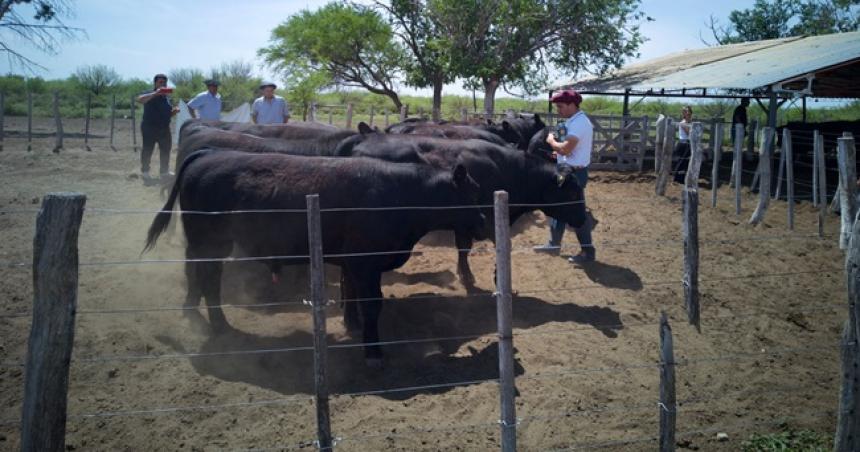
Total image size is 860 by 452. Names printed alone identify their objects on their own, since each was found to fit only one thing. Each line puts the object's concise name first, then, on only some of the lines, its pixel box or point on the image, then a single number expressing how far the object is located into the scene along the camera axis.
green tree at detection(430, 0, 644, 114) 22.03
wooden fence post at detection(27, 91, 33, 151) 18.39
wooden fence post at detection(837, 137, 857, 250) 7.87
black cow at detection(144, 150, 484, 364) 5.89
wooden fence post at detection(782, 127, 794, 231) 10.51
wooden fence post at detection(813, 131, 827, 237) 9.77
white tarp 17.80
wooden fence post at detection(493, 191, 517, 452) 3.65
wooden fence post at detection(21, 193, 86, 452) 3.08
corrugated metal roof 15.13
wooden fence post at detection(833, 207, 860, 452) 3.97
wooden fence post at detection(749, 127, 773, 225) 10.87
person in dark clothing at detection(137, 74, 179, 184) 13.05
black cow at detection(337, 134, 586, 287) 8.03
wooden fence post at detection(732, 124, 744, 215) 11.65
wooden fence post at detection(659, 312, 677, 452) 3.70
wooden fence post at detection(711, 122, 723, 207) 12.23
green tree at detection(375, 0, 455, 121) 24.12
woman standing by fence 15.49
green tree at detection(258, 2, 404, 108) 24.34
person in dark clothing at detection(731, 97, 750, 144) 20.22
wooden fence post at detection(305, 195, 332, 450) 3.60
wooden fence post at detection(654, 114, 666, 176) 15.24
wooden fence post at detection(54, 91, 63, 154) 17.95
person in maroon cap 7.89
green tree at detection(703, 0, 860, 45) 37.62
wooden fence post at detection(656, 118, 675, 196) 13.45
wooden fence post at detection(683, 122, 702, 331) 5.88
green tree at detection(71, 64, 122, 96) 41.66
